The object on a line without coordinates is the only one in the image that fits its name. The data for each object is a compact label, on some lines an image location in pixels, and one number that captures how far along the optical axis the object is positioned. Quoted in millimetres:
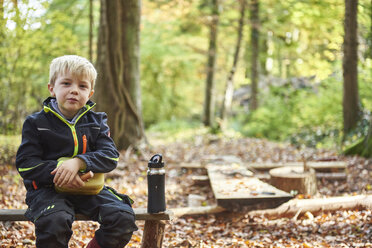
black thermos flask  3066
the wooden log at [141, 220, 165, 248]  3234
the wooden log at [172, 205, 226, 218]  4742
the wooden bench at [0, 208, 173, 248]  3000
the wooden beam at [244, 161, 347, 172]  6910
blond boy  2646
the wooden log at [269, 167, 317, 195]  5691
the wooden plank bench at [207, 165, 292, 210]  4434
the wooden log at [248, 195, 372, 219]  4762
